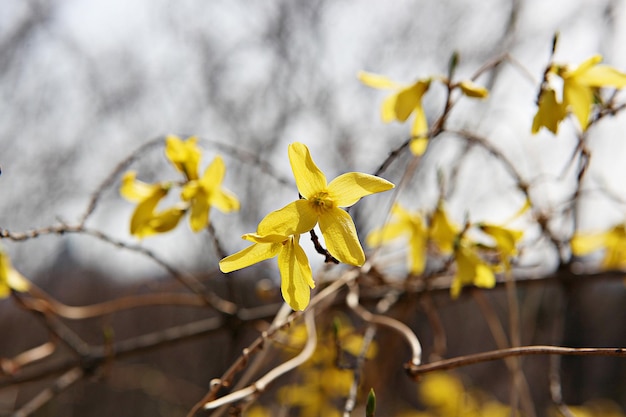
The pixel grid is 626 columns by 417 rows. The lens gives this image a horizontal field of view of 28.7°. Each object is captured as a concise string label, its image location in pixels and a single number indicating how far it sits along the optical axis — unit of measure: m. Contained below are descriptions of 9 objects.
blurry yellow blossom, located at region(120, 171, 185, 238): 0.36
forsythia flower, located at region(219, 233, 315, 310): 0.28
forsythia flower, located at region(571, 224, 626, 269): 0.43
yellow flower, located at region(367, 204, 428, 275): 0.40
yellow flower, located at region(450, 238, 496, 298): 0.36
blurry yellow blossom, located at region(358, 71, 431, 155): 0.35
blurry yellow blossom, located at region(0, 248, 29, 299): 0.40
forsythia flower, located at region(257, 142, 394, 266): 0.28
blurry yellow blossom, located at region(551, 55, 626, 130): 0.33
